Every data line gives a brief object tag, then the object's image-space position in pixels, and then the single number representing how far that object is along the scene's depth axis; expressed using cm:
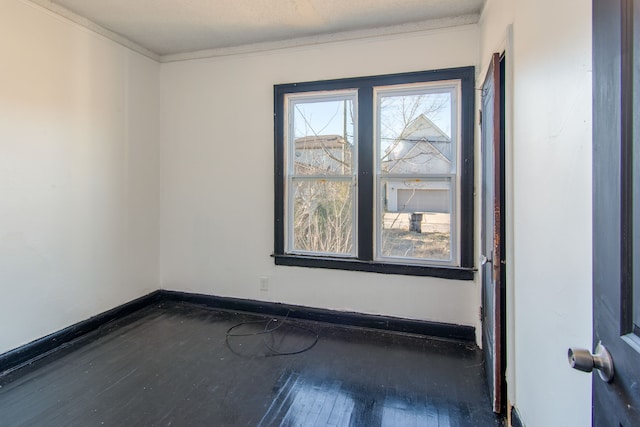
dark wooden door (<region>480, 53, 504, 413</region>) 183
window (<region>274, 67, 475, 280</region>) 288
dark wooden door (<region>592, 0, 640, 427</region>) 59
